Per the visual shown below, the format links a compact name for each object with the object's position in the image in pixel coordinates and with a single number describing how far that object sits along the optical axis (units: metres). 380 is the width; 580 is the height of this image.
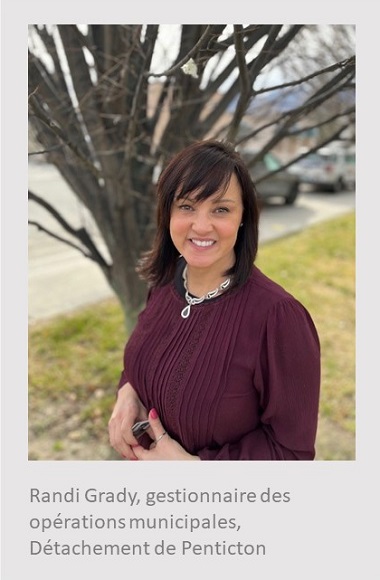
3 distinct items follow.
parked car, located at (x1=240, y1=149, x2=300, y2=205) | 10.86
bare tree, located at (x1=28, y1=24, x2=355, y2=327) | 1.87
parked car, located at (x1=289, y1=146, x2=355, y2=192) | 13.91
